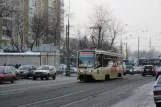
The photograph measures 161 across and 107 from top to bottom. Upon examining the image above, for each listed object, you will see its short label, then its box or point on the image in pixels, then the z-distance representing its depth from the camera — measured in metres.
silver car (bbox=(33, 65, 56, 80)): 42.69
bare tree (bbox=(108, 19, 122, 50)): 79.39
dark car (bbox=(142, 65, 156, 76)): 57.41
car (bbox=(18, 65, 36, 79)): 44.66
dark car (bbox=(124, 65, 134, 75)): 69.19
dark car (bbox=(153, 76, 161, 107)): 13.43
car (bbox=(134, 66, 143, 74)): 73.56
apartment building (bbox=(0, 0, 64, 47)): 72.44
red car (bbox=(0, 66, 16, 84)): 33.53
